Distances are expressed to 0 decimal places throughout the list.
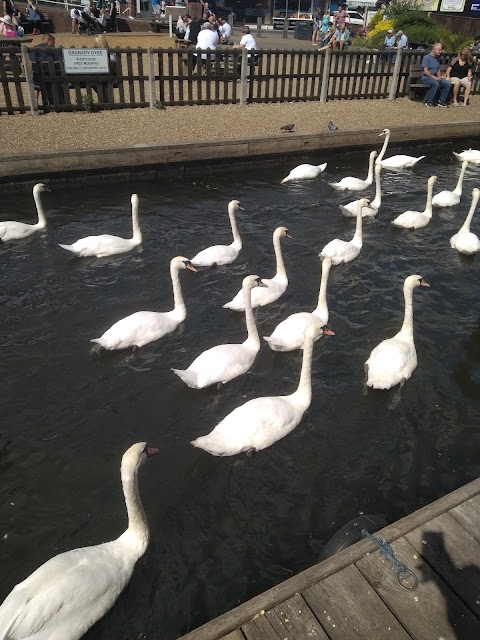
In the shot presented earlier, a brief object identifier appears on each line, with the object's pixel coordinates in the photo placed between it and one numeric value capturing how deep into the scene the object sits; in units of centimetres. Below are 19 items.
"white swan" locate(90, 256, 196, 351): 678
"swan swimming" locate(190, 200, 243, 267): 900
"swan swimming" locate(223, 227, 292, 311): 778
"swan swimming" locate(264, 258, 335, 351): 688
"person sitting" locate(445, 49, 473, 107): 1936
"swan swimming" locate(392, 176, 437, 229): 1085
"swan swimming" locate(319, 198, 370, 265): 918
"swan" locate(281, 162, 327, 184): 1323
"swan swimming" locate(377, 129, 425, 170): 1452
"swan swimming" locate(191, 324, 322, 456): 510
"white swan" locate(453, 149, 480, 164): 1519
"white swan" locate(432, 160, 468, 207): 1195
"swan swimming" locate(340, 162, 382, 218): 1109
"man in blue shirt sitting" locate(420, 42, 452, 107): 1880
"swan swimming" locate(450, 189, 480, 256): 956
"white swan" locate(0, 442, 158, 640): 336
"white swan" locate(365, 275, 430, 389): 607
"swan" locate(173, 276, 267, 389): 605
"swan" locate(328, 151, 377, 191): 1282
